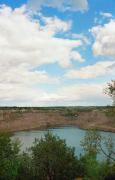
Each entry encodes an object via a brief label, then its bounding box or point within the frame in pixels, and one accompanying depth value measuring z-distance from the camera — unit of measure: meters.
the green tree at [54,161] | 22.04
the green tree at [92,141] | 22.83
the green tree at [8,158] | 21.93
